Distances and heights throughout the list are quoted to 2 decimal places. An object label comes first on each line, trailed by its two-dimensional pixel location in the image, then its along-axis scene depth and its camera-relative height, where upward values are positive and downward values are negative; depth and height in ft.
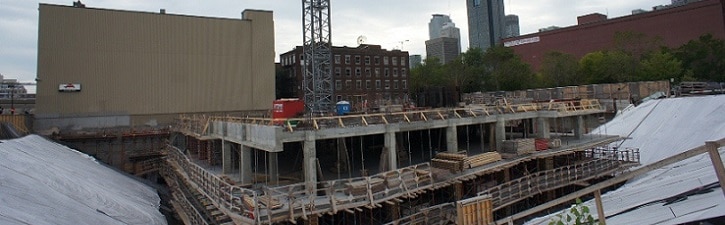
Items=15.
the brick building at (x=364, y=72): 247.50 +35.40
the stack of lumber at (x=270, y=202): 46.25 -8.13
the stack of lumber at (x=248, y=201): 48.23 -8.03
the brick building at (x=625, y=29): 279.90 +67.32
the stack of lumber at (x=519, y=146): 79.97 -4.61
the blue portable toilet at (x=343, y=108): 89.35 +4.60
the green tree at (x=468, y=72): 268.62 +33.87
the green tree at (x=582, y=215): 15.50 -3.60
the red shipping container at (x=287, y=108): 78.64 +4.43
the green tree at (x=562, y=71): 227.20 +27.74
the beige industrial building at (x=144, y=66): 132.46 +24.61
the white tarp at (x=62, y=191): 39.23 -6.31
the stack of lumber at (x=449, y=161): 66.95 -5.92
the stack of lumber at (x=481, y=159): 69.00 -6.07
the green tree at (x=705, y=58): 201.77 +29.04
